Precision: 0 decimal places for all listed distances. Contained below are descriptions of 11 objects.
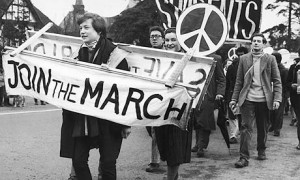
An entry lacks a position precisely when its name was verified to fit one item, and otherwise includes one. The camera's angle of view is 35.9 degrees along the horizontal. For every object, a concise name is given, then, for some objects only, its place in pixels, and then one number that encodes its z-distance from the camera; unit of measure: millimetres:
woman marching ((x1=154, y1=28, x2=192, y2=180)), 4898
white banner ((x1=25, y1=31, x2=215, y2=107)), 4551
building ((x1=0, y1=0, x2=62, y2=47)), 34469
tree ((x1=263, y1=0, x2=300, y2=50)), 43719
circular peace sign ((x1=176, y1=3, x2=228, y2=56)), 5379
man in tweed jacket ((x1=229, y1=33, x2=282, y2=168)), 6637
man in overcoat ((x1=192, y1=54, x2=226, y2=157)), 7348
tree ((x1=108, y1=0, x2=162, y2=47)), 51031
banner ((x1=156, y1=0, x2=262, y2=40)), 6594
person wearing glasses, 6227
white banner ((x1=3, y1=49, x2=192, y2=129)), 4363
